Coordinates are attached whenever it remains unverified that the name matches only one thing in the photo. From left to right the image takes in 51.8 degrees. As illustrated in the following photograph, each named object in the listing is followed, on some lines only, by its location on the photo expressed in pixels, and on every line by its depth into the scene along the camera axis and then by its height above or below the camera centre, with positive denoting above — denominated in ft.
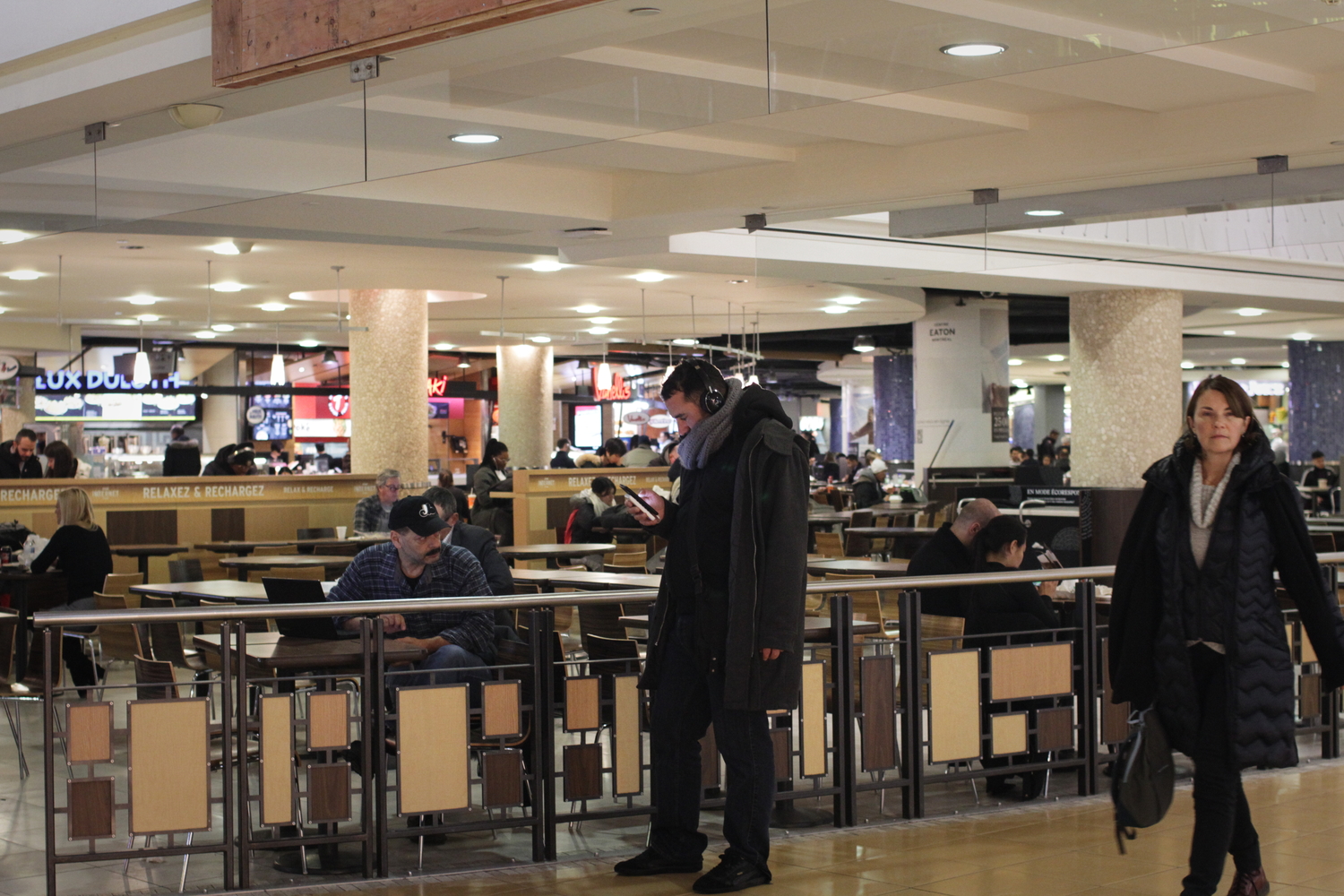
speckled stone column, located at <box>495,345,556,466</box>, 71.46 +4.03
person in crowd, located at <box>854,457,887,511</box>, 53.72 -0.54
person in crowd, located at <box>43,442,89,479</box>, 37.01 +0.75
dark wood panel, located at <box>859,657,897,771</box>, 15.99 -2.71
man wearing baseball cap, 16.46 -1.18
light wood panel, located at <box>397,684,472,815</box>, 14.12 -2.73
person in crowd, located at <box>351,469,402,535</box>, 34.93 -0.77
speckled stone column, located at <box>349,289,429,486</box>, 44.98 +3.23
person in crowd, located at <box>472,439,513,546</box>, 43.83 -0.15
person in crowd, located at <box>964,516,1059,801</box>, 17.40 -1.75
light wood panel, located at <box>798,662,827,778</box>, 15.64 -2.75
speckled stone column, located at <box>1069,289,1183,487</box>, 44.91 +2.98
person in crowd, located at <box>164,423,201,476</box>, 50.19 +1.08
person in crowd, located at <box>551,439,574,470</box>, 59.82 +0.94
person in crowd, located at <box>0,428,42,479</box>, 42.67 +0.91
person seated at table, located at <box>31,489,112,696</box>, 26.27 -1.21
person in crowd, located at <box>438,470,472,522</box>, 39.27 -0.45
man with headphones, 12.84 -1.26
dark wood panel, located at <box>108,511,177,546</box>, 43.62 -1.25
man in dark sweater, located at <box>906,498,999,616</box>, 19.24 -0.96
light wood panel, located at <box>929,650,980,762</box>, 16.28 -2.72
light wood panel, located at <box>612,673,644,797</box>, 15.10 -2.82
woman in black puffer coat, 11.32 -1.16
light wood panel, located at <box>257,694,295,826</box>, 13.64 -2.70
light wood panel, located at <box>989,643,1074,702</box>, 16.63 -2.39
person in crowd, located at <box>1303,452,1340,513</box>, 67.87 -0.34
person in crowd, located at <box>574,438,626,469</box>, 53.72 +1.07
